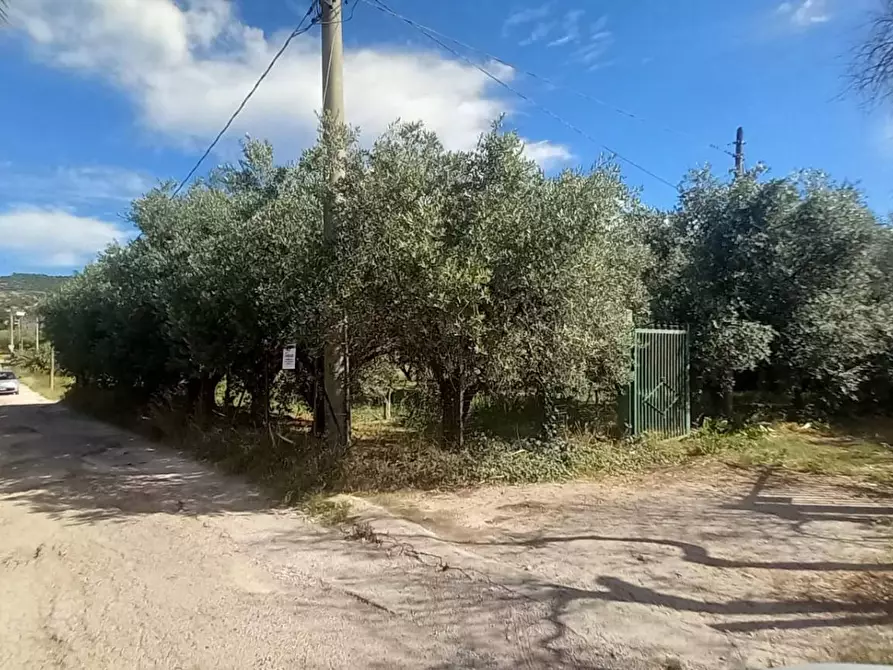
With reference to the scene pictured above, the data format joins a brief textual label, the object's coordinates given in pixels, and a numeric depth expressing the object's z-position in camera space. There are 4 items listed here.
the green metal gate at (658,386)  11.35
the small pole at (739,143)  21.48
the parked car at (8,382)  36.45
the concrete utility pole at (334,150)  9.57
